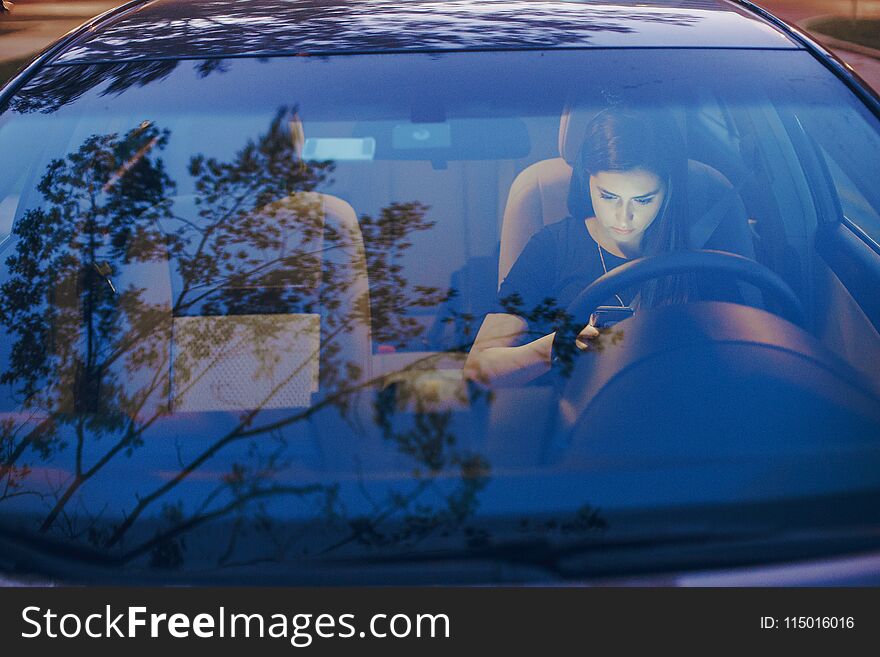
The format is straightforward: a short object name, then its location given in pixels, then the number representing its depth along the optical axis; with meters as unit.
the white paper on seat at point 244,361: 1.63
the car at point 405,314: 1.39
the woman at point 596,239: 1.74
